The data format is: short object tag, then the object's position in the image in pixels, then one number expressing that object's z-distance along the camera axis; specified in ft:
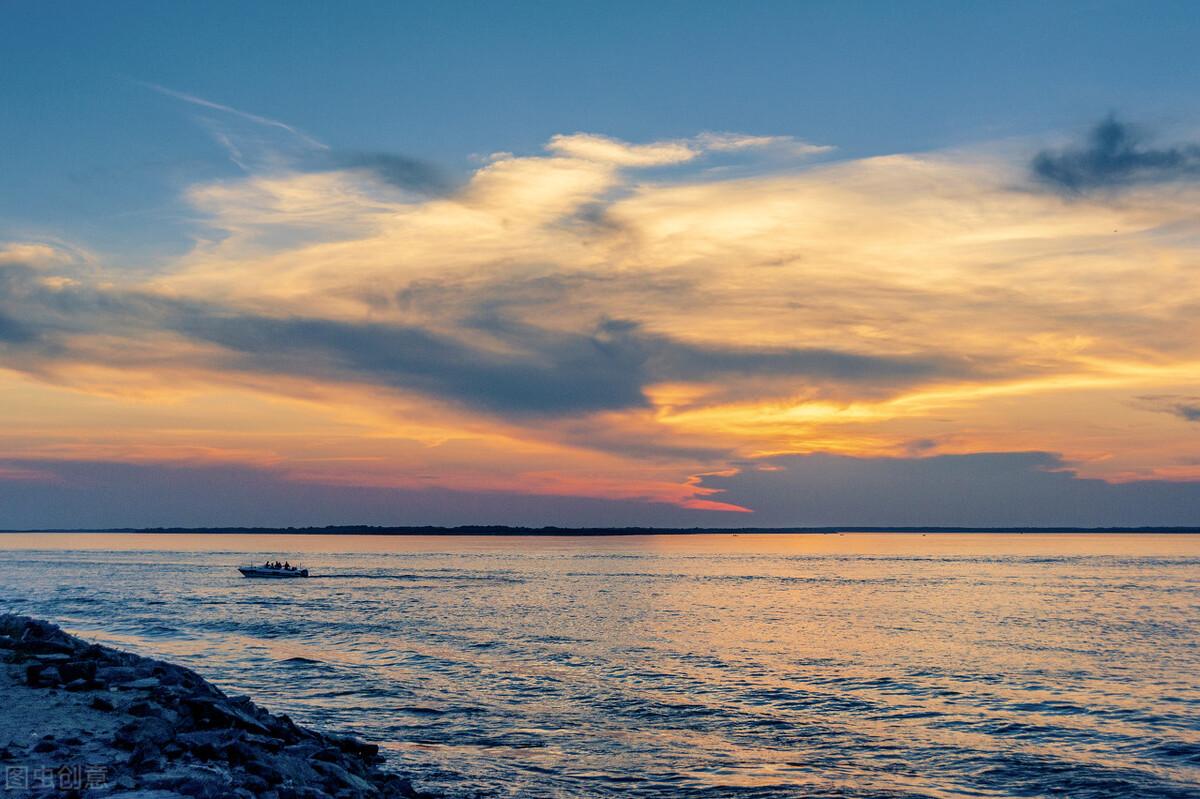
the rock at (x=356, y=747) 79.56
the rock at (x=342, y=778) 62.39
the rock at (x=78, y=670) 72.84
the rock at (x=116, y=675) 79.46
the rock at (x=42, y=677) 69.62
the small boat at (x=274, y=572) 382.42
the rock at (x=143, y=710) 64.39
